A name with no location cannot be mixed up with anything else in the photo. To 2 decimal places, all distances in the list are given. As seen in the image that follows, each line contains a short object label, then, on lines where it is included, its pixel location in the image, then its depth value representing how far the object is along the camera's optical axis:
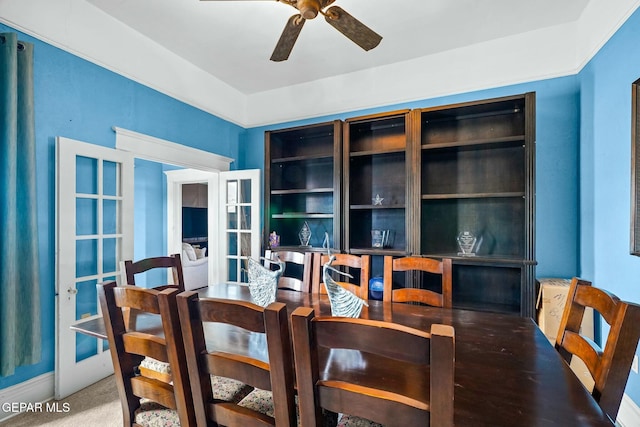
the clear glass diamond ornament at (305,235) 3.41
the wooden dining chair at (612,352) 0.87
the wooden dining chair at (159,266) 1.85
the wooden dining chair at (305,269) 2.18
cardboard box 2.25
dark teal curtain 1.82
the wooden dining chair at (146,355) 0.97
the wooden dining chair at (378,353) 0.61
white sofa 4.89
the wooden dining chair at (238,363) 0.79
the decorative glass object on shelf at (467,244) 2.58
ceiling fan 1.58
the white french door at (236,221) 3.59
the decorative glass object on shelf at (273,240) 3.37
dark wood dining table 0.79
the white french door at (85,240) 2.15
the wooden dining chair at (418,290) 1.79
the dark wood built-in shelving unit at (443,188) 2.48
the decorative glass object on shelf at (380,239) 3.00
